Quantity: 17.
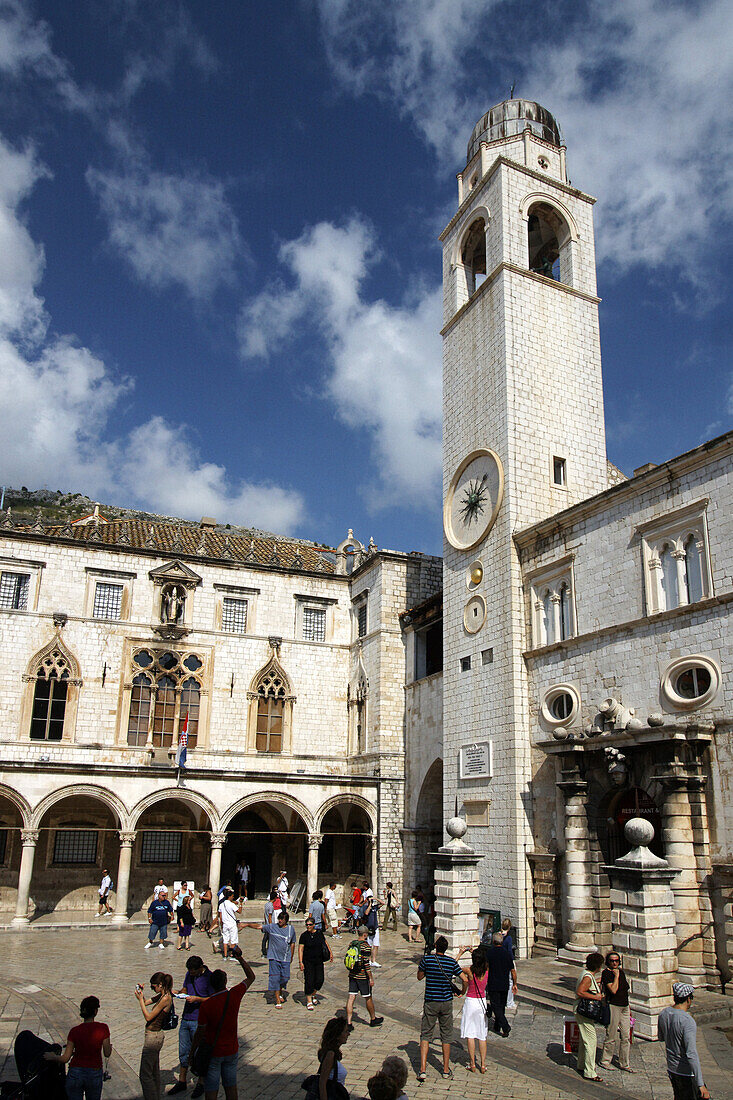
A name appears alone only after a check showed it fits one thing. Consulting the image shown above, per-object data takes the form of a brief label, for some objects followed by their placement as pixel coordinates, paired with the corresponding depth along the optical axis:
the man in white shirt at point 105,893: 26.92
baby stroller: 6.56
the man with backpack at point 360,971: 12.02
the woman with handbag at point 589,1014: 10.16
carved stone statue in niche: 31.05
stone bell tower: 20.91
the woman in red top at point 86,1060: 7.39
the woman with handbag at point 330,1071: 6.20
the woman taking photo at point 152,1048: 8.23
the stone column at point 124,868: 26.00
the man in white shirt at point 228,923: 17.38
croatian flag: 27.77
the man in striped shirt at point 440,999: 10.29
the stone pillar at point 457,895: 15.97
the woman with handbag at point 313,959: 13.74
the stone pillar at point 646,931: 11.71
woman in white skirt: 10.34
